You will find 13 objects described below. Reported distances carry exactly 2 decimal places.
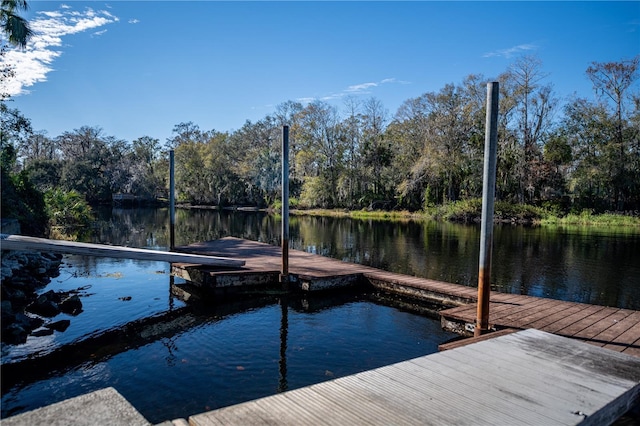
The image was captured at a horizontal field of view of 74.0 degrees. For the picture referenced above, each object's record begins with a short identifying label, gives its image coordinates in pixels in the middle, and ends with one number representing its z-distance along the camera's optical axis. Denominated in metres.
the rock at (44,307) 8.55
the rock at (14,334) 6.93
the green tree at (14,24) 15.47
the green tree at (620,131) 34.31
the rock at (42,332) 7.35
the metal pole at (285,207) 9.90
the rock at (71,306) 8.73
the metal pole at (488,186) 5.91
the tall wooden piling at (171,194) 14.09
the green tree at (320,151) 47.72
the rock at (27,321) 7.55
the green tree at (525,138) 37.25
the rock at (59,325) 7.66
